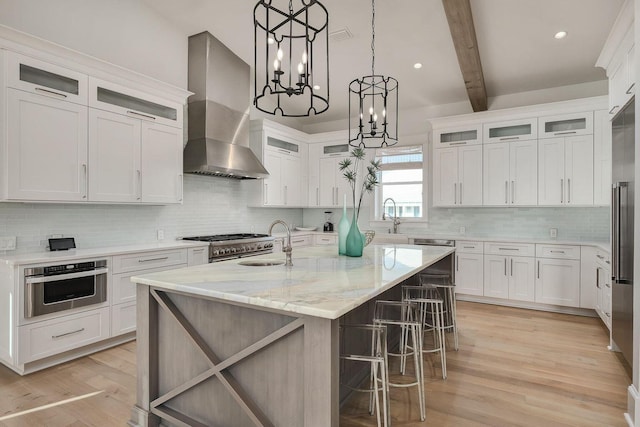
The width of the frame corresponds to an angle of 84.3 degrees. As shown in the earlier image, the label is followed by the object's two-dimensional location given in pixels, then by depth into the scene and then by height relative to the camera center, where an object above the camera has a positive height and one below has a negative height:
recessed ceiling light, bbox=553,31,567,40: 3.85 +1.99
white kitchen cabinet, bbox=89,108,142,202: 3.36 +0.56
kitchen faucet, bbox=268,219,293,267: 2.44 -0.28
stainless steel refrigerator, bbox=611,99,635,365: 2.56 -0.08
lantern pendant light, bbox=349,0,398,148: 5.69 +1.83
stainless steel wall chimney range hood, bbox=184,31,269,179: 4.41 +1.31
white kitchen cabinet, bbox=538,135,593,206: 4.50 +0.58
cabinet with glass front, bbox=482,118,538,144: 4.82 +1.18
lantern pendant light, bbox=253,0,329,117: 4.02 +2.20
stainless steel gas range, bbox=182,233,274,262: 4.29 -0.41
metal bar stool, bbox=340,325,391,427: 1.86 -0.83
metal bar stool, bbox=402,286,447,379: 2.71 -0.86
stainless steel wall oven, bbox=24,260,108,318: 2.76 -0.61
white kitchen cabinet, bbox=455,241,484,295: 4.95 -0.75
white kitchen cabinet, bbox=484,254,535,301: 4.66 -0.84
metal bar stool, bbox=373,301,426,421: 2.17 -0.72
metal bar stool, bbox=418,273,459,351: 3.30 -0.71
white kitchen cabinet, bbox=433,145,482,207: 5.18 +0.58
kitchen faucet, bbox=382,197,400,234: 5.94 -0.01
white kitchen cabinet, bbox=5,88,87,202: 2.81 +0.55
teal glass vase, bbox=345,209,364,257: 2.94 -0.22
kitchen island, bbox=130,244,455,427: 1.51 -0.65
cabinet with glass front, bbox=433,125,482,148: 5.18 +1.19
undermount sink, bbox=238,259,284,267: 2.64 -0.36
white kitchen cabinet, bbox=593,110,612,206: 4.39 +0.71
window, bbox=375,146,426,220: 5.97 +0.57
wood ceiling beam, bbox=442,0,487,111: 3.31 +1.82
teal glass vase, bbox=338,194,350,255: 2.97 -0.17
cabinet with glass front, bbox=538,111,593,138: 4.49 +1.18
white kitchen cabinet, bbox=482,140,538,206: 4.82 +0.58
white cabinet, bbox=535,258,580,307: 4.40 -0.84
